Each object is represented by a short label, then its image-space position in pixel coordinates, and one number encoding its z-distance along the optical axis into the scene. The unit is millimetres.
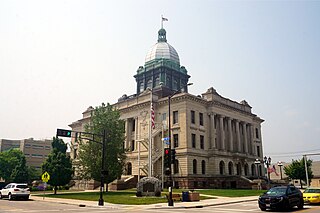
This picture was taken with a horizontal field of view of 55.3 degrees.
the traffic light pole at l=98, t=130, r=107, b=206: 26406
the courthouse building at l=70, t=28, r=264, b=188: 54812
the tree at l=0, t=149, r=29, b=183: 78188
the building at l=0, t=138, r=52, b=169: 135250
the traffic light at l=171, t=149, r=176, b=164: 26994
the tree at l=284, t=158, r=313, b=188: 71188
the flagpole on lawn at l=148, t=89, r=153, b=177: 43106
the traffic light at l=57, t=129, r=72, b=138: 27859
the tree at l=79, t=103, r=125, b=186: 43625
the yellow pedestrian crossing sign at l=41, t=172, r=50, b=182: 36375
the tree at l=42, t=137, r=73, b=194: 47469
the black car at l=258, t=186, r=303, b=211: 19844
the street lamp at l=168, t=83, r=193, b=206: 24897
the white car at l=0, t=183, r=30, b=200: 34375
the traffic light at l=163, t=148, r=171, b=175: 26312
